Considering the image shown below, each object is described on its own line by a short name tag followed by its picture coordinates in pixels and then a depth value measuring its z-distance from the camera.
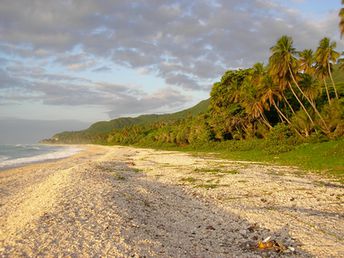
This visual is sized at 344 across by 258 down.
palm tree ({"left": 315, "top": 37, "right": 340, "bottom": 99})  40.66
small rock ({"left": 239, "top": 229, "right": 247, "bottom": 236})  8.71
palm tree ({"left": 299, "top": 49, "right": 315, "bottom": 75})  45.03
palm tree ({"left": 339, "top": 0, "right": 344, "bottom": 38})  33.47
